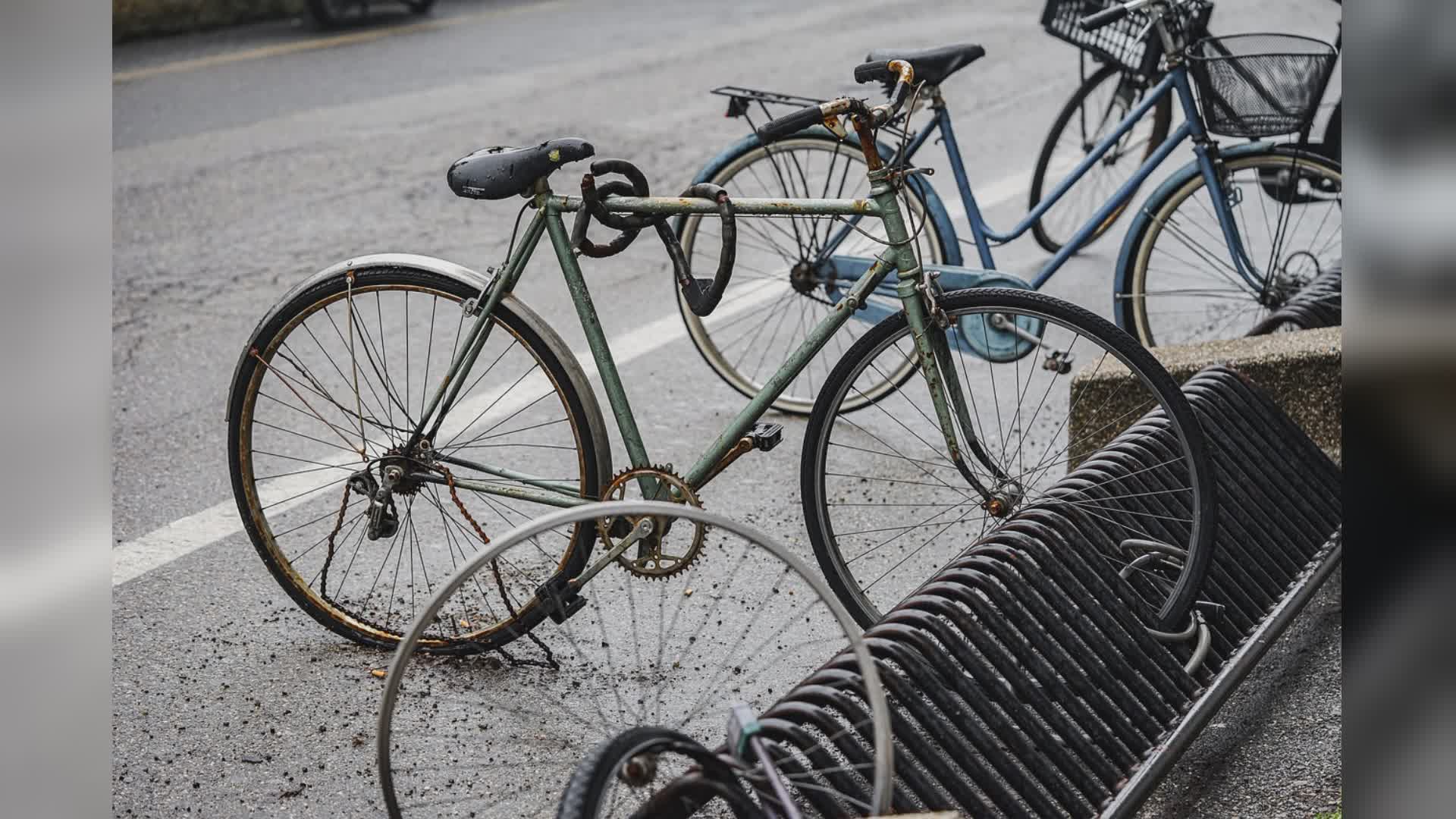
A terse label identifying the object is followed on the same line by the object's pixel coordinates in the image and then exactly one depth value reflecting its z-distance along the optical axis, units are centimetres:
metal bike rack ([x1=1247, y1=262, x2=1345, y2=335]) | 473
